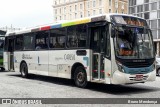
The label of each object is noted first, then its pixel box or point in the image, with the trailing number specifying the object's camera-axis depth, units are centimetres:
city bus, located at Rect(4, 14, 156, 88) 1244
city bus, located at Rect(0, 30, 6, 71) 2578
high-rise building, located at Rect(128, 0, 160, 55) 6350
